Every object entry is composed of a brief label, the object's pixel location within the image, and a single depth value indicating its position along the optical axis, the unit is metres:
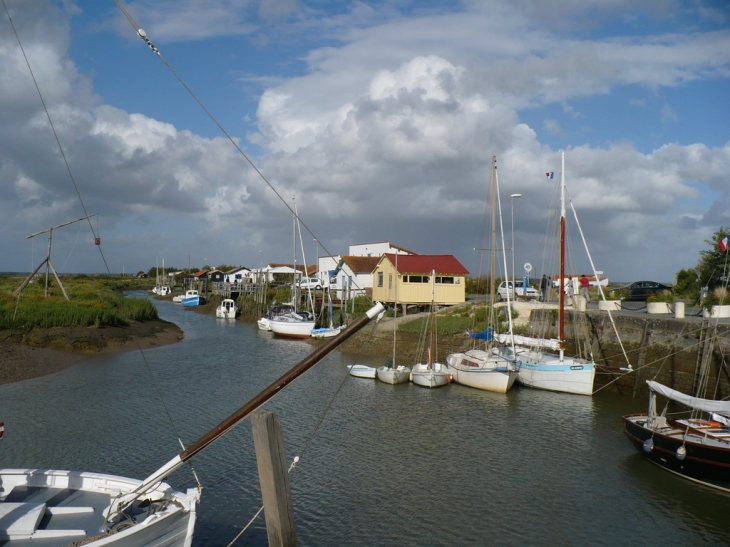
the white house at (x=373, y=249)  69.87
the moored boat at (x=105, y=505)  8.59
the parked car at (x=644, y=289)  45.78
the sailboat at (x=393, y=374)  28.56
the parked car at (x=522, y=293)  48.61
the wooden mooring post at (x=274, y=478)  7.21
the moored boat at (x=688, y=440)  15.02
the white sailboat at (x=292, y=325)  47.94
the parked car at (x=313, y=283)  70.16
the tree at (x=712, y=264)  34.28
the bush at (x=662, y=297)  38.99
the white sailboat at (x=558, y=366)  25.92
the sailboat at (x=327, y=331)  44.32
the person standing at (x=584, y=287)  36.12
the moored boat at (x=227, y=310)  68.31
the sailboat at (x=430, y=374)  27.80
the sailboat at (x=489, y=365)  26.69
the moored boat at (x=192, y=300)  85.69
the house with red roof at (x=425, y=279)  45.46
